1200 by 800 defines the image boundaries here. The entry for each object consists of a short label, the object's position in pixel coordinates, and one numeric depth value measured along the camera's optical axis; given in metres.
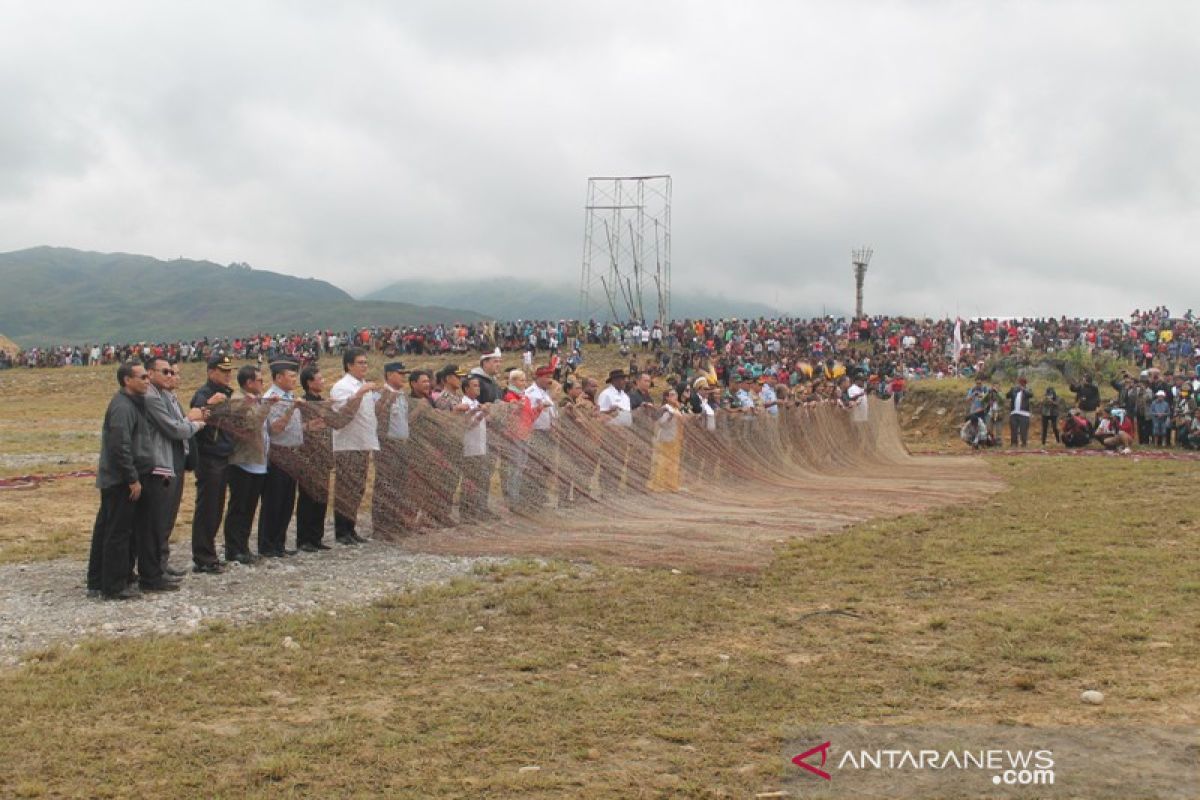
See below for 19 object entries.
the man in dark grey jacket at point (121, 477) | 8.04
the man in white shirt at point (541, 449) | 12.02
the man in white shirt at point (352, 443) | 10.23
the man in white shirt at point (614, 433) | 13.49
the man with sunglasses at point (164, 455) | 8.30
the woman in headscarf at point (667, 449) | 14.66
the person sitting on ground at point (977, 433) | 27.33
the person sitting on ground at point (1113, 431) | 24.64
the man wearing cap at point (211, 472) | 9.10
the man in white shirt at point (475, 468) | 11.30
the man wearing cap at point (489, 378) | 12.30
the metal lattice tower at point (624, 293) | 49.88
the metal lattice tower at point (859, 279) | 56.19
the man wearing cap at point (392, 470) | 10.65
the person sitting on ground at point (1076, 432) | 25.30
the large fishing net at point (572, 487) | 10.07
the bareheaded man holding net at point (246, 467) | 9.47
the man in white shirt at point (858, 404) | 23.47
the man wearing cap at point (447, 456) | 11.05
